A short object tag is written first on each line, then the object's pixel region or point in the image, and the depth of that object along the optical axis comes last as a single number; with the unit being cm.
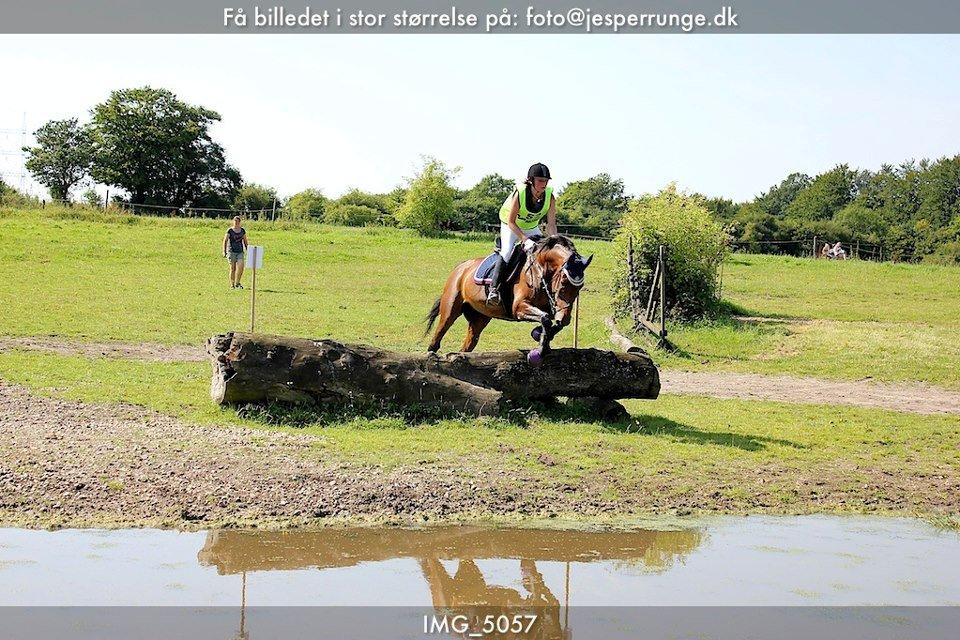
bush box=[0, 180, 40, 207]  4738
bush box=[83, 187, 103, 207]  6438
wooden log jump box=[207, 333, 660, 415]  1228
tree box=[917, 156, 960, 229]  9819
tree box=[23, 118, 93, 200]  8300
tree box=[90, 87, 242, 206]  7575
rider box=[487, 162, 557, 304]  1325
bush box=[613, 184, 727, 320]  2520
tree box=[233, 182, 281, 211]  8256
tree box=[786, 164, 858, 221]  10975
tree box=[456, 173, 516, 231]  6550
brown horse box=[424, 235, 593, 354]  1256
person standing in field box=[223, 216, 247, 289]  2741
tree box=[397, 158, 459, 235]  5050
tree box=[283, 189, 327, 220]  8508
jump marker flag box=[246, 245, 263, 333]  1658
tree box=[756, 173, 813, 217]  12212
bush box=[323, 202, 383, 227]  7550
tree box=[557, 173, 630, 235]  7749
